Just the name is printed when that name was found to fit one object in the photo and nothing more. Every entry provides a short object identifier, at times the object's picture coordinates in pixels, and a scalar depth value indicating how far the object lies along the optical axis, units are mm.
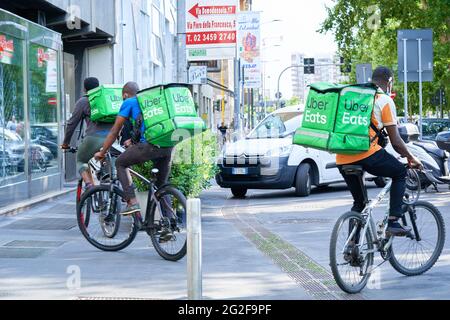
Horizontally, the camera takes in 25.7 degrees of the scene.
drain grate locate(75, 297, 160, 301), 7430
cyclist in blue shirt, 9812
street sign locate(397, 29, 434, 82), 23906
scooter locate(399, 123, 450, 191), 17609
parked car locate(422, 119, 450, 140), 32875
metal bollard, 6305
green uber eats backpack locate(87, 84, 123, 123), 11586
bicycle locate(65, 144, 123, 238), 10377
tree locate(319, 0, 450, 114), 38594
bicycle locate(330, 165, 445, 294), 7715
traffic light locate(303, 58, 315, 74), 54844
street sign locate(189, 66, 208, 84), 25891
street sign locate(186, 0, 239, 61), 23594
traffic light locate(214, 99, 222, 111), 62766
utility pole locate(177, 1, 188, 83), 21078
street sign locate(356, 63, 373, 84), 30911
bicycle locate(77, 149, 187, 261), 9578
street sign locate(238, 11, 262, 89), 39312
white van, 18344
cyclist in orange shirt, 8078
